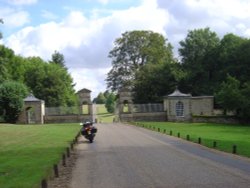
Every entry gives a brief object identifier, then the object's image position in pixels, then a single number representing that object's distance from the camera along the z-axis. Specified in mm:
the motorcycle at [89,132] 34844
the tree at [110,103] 125750
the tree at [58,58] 127250
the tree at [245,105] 63656
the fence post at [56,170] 17214
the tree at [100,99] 182650
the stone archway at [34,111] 72125
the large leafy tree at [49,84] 94669
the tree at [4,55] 53916
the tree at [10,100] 69938
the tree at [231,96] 64250
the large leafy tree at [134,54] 91812
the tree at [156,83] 81875
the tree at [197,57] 81562
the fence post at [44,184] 13119
